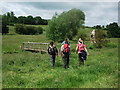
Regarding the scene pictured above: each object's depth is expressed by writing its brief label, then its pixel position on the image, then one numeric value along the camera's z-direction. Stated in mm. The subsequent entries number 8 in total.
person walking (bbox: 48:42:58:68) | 13823
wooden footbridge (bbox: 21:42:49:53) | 28692
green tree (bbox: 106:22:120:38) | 86312
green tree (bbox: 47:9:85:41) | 62125
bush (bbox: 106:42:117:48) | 38062
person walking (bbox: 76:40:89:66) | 13336
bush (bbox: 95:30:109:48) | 35500
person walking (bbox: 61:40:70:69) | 13597
